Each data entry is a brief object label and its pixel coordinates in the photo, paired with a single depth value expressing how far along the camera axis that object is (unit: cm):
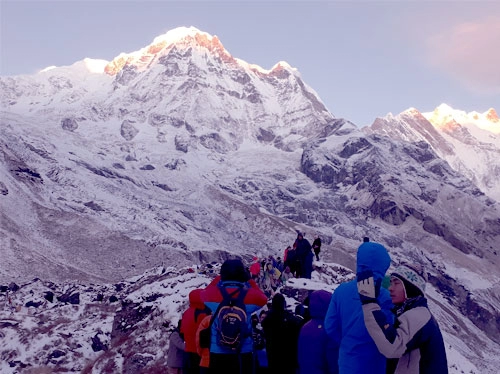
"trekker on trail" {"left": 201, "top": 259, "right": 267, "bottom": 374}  571
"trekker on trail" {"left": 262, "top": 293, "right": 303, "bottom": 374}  678
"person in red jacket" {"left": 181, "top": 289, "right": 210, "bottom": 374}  612
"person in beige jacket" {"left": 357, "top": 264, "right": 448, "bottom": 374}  431
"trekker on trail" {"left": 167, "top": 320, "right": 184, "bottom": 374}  658
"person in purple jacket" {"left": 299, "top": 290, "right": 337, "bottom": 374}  599
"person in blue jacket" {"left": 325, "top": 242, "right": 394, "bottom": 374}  462
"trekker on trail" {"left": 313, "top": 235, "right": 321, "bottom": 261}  2194
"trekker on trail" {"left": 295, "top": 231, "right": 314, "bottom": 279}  1808
